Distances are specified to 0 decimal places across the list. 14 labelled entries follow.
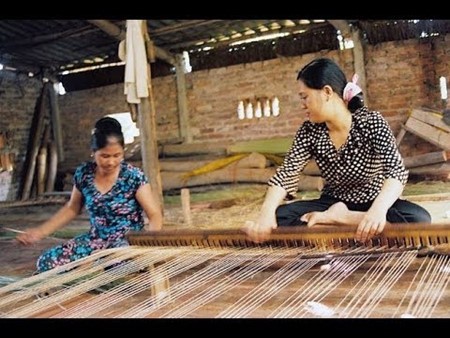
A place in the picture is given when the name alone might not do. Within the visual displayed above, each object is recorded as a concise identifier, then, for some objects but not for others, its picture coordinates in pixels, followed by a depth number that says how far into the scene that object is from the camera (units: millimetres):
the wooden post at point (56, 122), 9406
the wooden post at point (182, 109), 8312
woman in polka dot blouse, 2125
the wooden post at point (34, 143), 8680
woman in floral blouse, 2428
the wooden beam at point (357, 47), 6723
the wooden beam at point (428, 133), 5789
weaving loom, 1440
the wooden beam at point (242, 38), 7109
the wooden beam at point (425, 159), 5863
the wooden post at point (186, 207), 4637
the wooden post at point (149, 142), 4268
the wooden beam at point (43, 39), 6648
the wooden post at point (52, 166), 8852
